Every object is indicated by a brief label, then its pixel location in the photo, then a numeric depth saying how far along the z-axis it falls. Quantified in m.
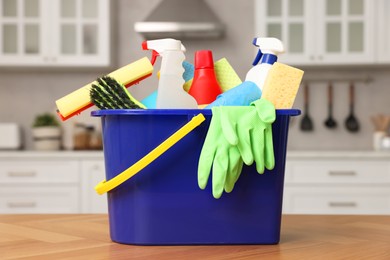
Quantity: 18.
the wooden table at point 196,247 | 1.53
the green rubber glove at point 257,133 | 1.55
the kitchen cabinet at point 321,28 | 6.31
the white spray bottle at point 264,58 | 1.68
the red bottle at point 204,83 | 1.73
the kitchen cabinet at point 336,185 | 5.82
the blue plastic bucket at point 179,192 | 1.59
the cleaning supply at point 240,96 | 1.61
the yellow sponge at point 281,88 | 1.63
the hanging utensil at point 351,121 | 6.78
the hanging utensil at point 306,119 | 6.79
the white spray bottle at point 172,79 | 1.66
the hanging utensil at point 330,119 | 6.80
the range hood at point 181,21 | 6.25
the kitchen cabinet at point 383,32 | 6.27
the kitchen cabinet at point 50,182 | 5.97
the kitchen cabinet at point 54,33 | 6.38
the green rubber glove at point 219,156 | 1.55
